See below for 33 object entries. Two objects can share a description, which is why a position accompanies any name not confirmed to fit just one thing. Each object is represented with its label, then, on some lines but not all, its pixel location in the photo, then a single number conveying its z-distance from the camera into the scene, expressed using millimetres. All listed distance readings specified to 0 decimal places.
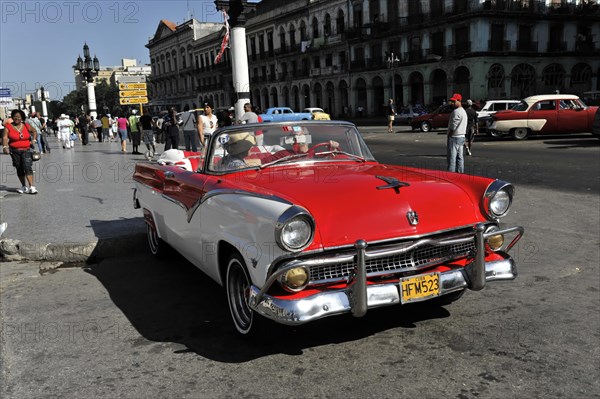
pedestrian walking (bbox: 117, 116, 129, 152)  20516
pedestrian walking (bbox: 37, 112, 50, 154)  21891
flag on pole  15791
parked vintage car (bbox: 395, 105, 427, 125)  35062
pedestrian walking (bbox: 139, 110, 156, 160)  17031
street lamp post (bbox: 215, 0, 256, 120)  12203
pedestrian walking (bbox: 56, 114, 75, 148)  24359
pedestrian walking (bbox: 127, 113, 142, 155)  18706
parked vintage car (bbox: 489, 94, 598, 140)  19656
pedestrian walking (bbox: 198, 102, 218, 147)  12238
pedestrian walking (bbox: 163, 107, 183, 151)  16484
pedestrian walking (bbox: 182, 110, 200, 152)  14789
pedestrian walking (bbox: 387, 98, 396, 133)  29155
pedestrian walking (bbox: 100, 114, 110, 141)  29469
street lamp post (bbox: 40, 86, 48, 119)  45562
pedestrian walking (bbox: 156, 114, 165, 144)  27781
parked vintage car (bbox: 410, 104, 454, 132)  27000
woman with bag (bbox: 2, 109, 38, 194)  9742
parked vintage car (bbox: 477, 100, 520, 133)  23359
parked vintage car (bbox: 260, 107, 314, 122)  34234
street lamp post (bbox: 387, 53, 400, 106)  45703
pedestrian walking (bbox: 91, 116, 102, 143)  30147
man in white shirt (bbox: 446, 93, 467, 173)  10266
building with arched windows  41469
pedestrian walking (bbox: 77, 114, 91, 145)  27539
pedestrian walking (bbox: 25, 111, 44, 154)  17956
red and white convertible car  3129
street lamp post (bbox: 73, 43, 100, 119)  30031
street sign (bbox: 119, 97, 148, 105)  21344
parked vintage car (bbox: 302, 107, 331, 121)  33731
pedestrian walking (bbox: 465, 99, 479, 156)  15956
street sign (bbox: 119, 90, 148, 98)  21422
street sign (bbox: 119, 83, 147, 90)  21531
